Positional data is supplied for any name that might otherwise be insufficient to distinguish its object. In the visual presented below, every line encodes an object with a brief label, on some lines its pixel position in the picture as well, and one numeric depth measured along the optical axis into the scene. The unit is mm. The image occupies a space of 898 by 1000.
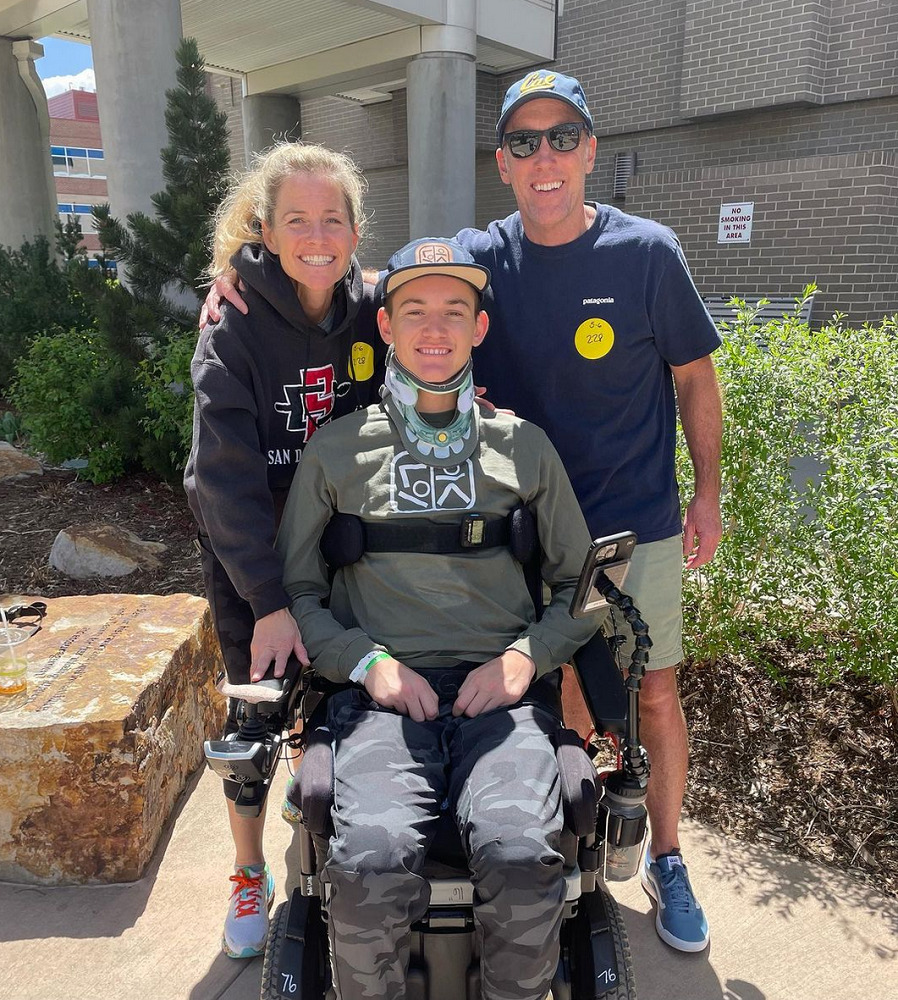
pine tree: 4750
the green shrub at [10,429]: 7000
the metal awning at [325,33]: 9016
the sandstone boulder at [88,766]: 2445
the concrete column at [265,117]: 12531
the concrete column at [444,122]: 9172
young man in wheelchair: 1780
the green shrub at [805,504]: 2812
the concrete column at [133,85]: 6125
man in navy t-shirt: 2234
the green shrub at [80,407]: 5266
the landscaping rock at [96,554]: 4418
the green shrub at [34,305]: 7680
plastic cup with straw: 2590
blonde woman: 2031
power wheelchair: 1680
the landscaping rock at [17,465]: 5898
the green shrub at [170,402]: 4848
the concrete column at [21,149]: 10203
